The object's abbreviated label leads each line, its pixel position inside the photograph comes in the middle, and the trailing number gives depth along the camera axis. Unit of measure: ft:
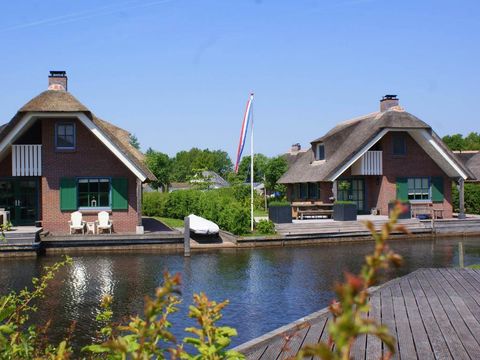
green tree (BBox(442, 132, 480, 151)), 261.52
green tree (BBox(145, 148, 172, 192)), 177.75
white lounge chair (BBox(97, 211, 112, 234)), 71.15
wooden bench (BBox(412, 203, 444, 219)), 91.66
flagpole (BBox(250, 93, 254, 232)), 75.46
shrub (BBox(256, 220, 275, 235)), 73.92
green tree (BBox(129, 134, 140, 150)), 241.80
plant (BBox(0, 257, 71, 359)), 7.38
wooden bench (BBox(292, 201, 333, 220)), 89.30
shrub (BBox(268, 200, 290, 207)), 81.92
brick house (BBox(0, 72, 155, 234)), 71.67
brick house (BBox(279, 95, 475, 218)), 91.86
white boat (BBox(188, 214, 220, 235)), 69.62
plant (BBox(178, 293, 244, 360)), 7.19
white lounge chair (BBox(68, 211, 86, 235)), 69.46
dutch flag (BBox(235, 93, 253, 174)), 76.89
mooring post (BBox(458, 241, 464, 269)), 45.37
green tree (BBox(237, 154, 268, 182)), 152.35
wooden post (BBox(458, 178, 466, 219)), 91.77
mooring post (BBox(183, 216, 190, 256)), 61.72
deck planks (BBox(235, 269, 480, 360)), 18.74
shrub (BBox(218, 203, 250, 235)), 72.64
